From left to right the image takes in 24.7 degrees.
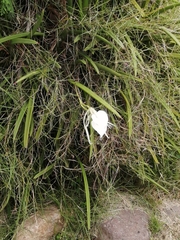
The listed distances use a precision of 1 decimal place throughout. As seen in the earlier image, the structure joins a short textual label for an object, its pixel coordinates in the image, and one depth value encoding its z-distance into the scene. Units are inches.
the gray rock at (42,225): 66.7
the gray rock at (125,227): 68.1
